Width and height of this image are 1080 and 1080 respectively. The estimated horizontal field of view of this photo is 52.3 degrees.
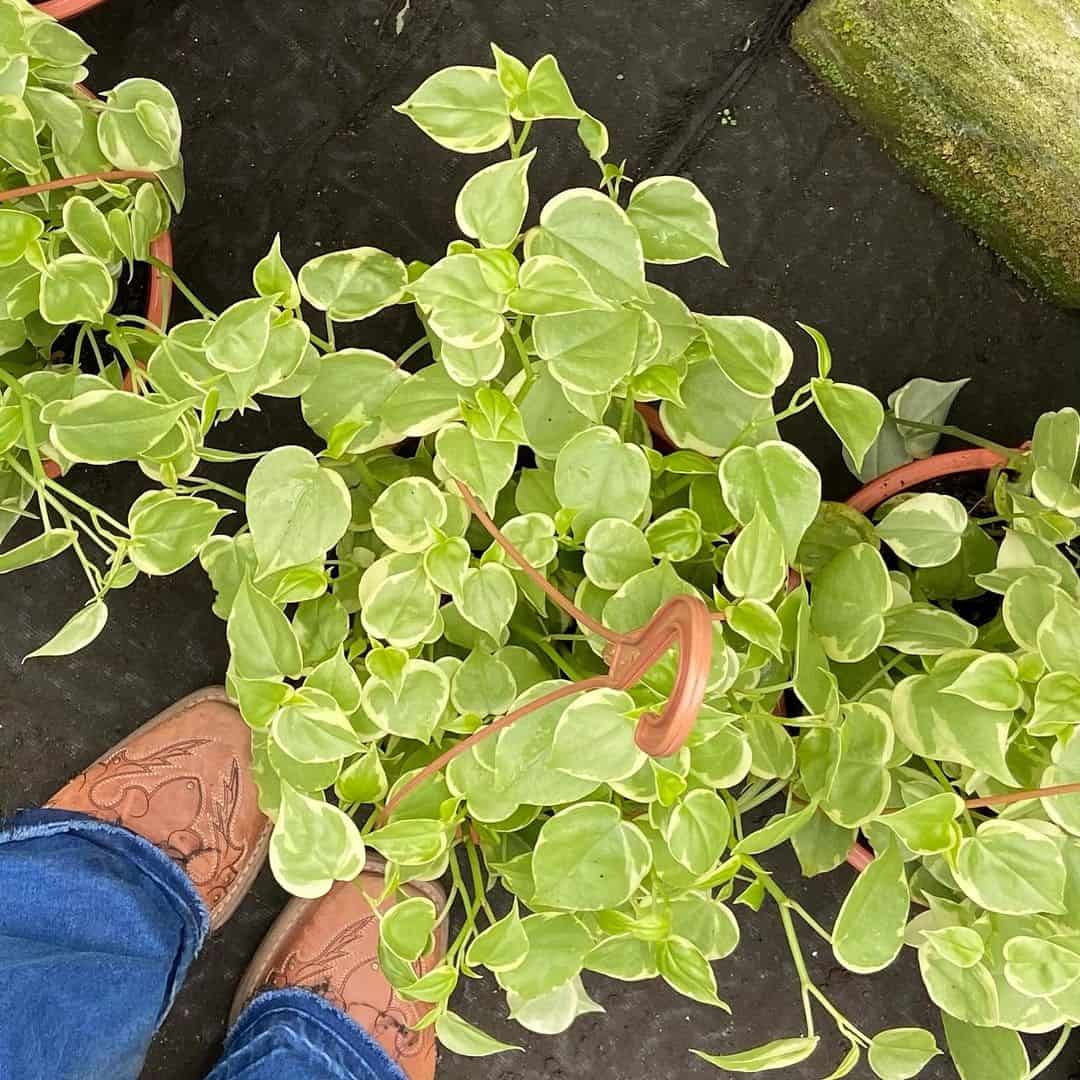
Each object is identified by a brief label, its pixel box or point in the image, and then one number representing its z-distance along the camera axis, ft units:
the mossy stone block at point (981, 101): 3.20
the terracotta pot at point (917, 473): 3.08
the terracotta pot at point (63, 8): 3.30
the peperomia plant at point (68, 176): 2.43
